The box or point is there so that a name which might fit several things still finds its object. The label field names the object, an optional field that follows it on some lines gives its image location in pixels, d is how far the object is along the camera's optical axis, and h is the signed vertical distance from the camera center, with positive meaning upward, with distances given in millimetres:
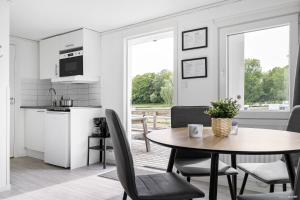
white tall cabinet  2719 +18
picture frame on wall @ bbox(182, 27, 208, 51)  3109 +756
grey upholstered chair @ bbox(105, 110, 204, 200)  1299 -494
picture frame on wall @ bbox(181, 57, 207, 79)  3111 +382
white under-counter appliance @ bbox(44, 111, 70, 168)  3674 -640
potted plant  1595 -127
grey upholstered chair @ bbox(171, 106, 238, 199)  2041 -237
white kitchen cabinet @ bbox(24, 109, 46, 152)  4230 -568
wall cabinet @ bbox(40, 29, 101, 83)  3955 +676
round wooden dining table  1155 -247
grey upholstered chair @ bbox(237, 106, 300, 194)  1695 -546
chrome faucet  5013 +100
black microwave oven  3959 +580
